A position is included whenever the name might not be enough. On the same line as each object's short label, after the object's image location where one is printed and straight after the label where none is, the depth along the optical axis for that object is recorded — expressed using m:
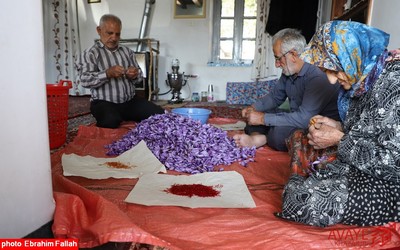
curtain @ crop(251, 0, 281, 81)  4.78
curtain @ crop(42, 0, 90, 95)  5.30
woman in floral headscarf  0.84
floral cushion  4.49
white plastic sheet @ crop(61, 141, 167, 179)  1.36
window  5.04
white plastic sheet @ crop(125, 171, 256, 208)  1.06
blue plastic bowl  2.10
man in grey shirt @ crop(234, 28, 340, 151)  1.63
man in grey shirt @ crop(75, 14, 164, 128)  2.33
